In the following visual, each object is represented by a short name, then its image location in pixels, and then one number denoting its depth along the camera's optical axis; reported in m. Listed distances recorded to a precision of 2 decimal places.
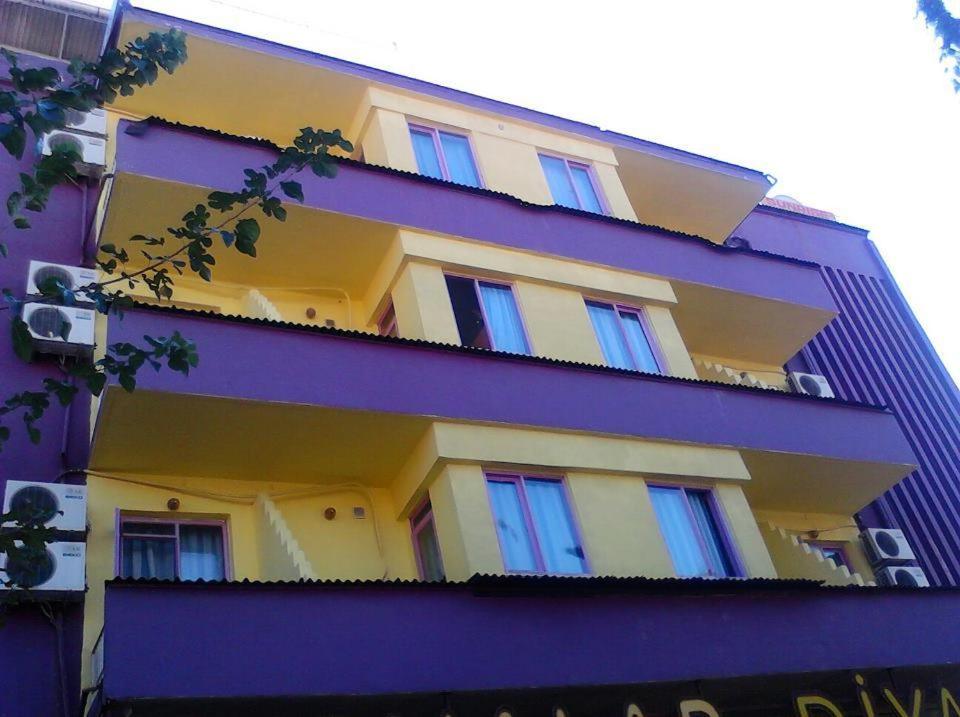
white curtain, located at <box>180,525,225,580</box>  10.26
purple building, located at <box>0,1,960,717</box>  8.70
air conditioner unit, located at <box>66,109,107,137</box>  12.70
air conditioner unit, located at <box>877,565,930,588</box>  14.85
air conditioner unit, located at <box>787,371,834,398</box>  16.75
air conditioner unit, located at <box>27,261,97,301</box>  11.19
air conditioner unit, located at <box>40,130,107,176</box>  12.59
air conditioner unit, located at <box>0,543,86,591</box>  8.80
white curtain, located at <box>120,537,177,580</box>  9.94
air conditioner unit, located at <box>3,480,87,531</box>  9.42
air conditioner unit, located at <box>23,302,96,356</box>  10.59
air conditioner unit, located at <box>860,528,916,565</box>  15.02
